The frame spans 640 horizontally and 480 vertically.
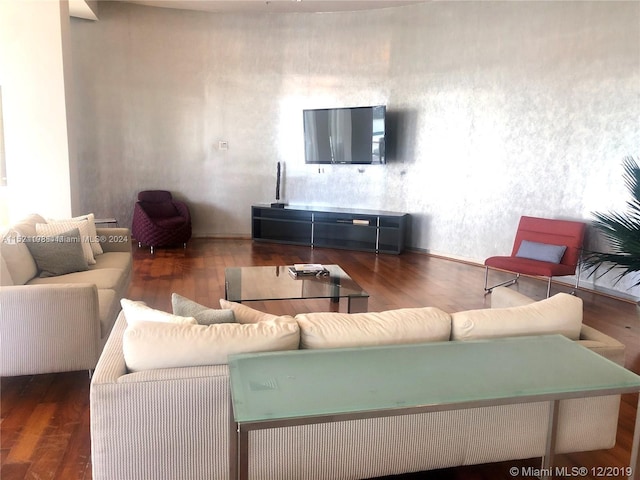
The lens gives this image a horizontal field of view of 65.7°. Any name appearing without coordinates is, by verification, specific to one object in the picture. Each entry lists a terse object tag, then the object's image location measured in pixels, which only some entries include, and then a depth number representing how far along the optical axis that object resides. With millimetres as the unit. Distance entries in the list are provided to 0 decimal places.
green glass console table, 1438
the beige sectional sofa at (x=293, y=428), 1682
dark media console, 7070
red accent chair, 4730
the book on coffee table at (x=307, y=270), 4297
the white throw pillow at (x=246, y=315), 2082
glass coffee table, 3656
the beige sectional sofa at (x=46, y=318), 2633
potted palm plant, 3797
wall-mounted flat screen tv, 7008
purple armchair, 6809
